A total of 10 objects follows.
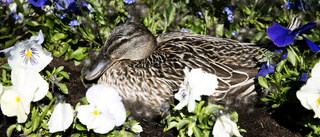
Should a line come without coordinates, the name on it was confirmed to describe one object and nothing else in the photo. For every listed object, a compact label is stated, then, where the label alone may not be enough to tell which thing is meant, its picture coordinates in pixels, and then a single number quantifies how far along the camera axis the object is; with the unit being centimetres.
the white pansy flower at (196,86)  311
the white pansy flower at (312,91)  316
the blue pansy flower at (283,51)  372
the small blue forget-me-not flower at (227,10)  470
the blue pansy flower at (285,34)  353
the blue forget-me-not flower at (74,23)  436
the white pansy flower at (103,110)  314
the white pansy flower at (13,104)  326
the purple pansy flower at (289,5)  448
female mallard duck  380
